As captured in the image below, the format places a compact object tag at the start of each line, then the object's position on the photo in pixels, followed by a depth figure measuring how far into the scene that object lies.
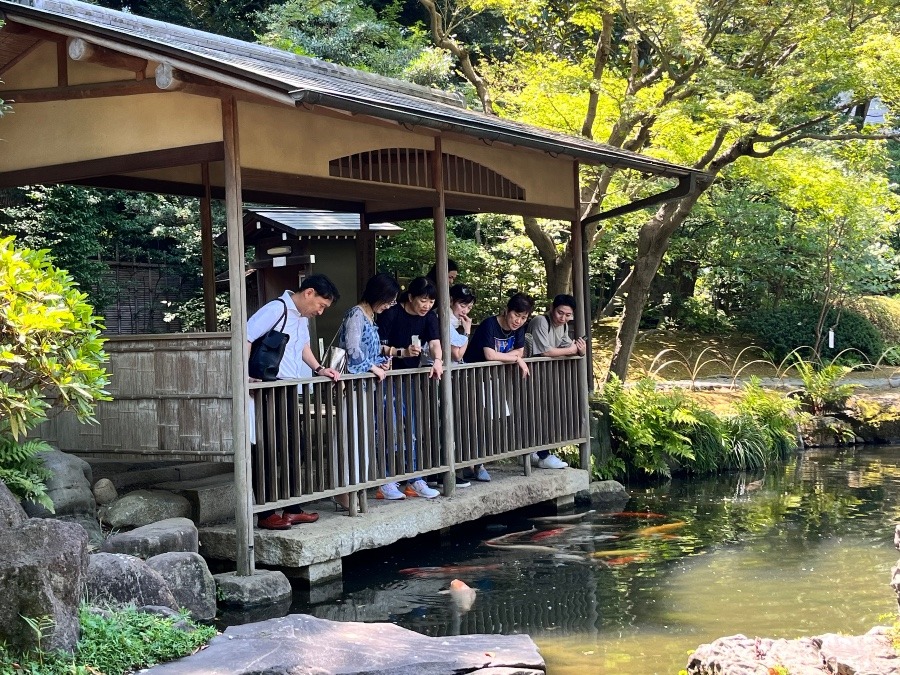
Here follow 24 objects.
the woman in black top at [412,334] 9.38
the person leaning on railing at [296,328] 7.88
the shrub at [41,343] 5.62
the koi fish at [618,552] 9.07
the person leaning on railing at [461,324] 9.95
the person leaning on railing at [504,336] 10.41
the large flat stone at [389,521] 7.81
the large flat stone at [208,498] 8.17
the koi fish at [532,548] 9.29
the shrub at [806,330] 22.17
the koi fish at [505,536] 9.66
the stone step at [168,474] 8.65
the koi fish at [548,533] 9.86
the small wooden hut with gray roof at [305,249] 13.84
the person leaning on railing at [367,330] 8.58
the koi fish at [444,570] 8.51
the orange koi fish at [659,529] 10.06
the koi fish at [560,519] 10.71
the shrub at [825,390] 16.67
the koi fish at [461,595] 7.47
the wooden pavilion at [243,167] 7.38
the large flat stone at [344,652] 5.26
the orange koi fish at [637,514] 11.05
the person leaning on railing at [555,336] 11.11
